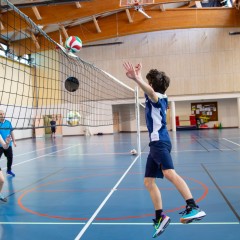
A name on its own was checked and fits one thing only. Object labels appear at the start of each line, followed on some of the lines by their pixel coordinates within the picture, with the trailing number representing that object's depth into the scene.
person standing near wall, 22.81
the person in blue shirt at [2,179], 4.59
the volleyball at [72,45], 6.47
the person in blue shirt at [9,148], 6.59
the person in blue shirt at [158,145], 2.87
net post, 9.60
